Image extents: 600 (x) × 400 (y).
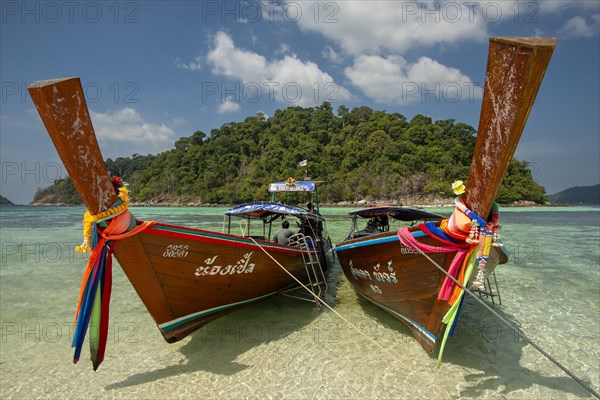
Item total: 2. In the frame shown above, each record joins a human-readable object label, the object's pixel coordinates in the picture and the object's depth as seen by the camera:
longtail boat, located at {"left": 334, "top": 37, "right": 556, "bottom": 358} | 2.71
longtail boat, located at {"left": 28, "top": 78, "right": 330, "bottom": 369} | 3.13
